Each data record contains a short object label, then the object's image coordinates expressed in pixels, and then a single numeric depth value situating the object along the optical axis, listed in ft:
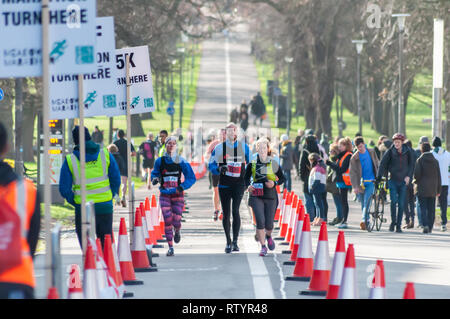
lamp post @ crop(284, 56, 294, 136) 224.90
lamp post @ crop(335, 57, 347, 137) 206.62
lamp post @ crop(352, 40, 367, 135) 177.88
